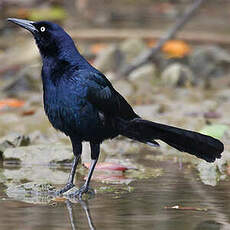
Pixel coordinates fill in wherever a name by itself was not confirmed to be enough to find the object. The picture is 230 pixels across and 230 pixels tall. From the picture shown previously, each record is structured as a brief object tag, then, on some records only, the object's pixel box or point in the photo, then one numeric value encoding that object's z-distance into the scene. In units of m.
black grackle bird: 10.15
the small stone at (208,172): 11.19
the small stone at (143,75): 19.73
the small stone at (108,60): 20.52
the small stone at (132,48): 22.09
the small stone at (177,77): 19.47
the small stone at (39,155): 12.21
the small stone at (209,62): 20.87
